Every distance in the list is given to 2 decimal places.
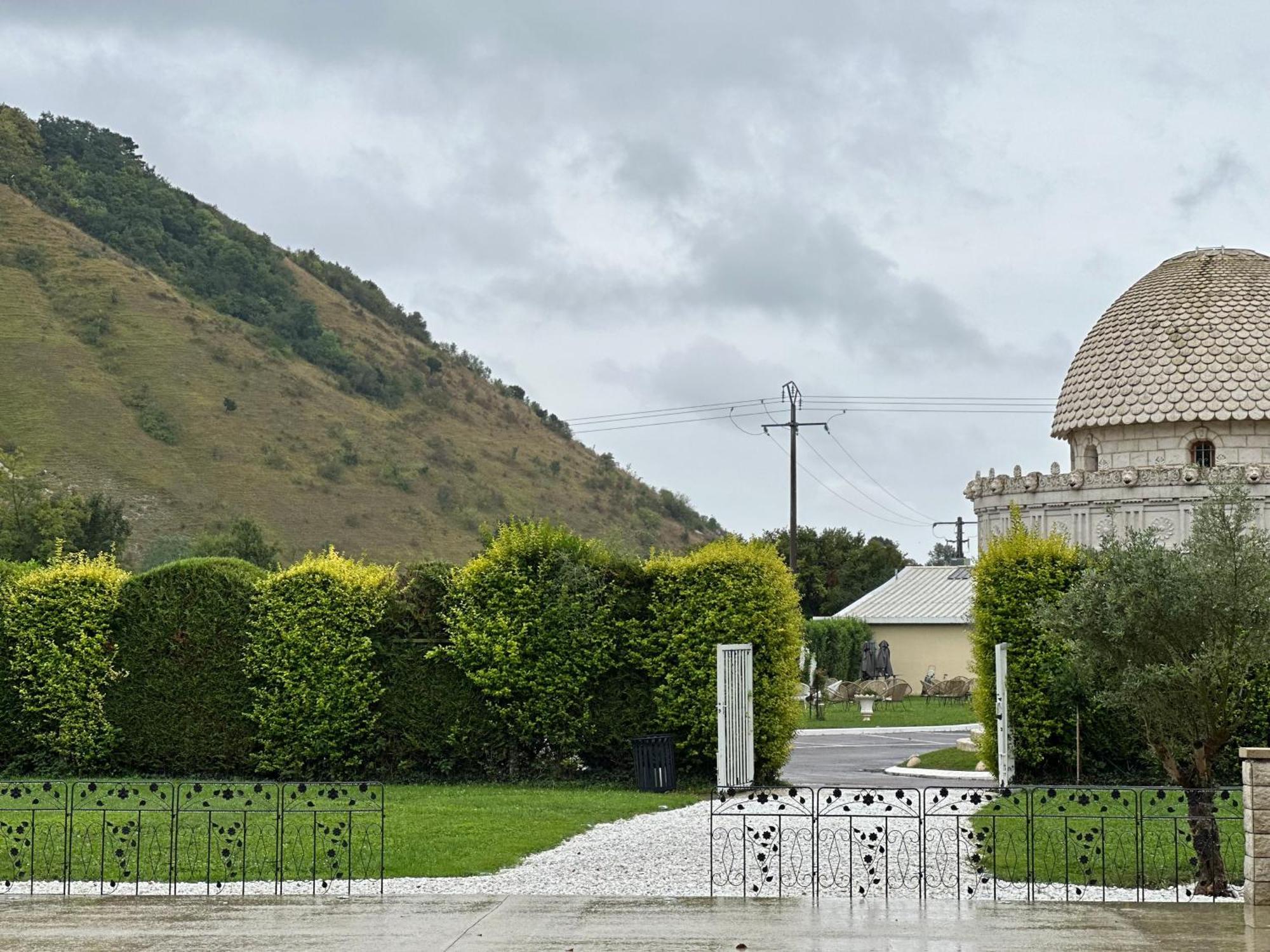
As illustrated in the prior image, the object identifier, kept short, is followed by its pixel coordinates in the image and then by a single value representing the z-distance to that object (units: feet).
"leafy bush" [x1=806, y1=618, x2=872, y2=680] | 179.83
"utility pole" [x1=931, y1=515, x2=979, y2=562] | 303.27
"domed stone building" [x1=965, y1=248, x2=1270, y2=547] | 126.52
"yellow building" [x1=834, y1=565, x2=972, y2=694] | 199.82
